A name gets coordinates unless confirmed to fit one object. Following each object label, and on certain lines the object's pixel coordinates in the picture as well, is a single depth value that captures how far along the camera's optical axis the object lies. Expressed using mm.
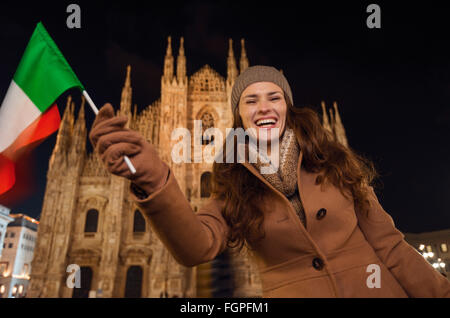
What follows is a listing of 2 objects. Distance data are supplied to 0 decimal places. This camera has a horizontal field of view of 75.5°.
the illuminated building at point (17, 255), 43250
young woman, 977
